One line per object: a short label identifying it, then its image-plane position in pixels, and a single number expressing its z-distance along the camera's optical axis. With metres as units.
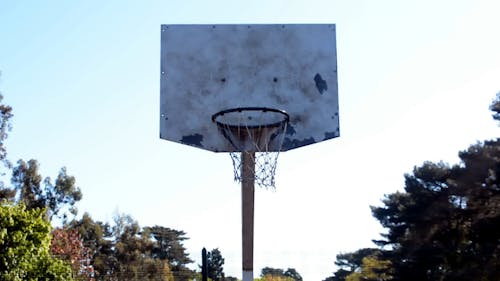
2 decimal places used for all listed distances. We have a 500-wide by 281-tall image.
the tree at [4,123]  27.91
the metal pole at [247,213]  8.55
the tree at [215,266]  50.88
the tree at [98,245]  42.50
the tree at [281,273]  66.15
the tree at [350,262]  52.25
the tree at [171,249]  54.06
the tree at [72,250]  30.66
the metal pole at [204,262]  14.36
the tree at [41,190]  33.34
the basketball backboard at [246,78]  8.47
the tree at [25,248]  10.70
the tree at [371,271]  38.19
